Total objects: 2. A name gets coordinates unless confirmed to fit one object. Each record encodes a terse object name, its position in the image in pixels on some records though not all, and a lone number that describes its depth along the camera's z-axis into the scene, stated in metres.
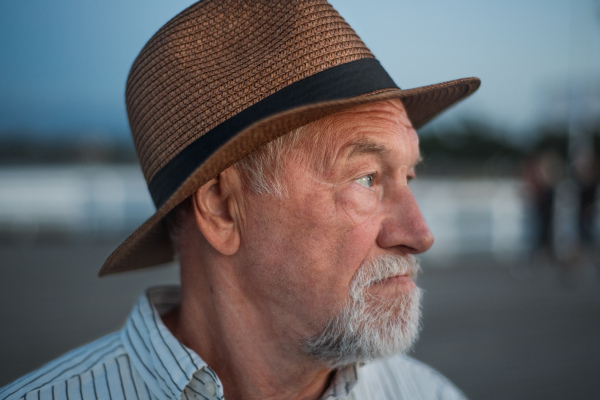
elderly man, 1.48
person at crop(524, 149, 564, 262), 9.91
